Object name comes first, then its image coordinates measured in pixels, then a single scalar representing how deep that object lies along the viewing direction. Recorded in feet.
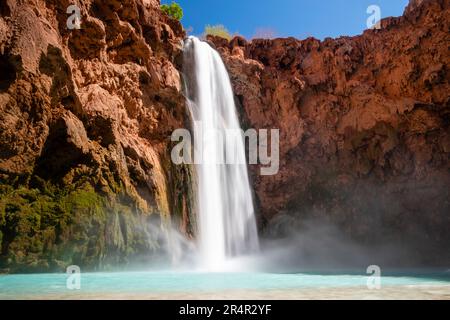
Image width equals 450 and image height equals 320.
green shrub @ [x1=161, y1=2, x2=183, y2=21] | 102.53
